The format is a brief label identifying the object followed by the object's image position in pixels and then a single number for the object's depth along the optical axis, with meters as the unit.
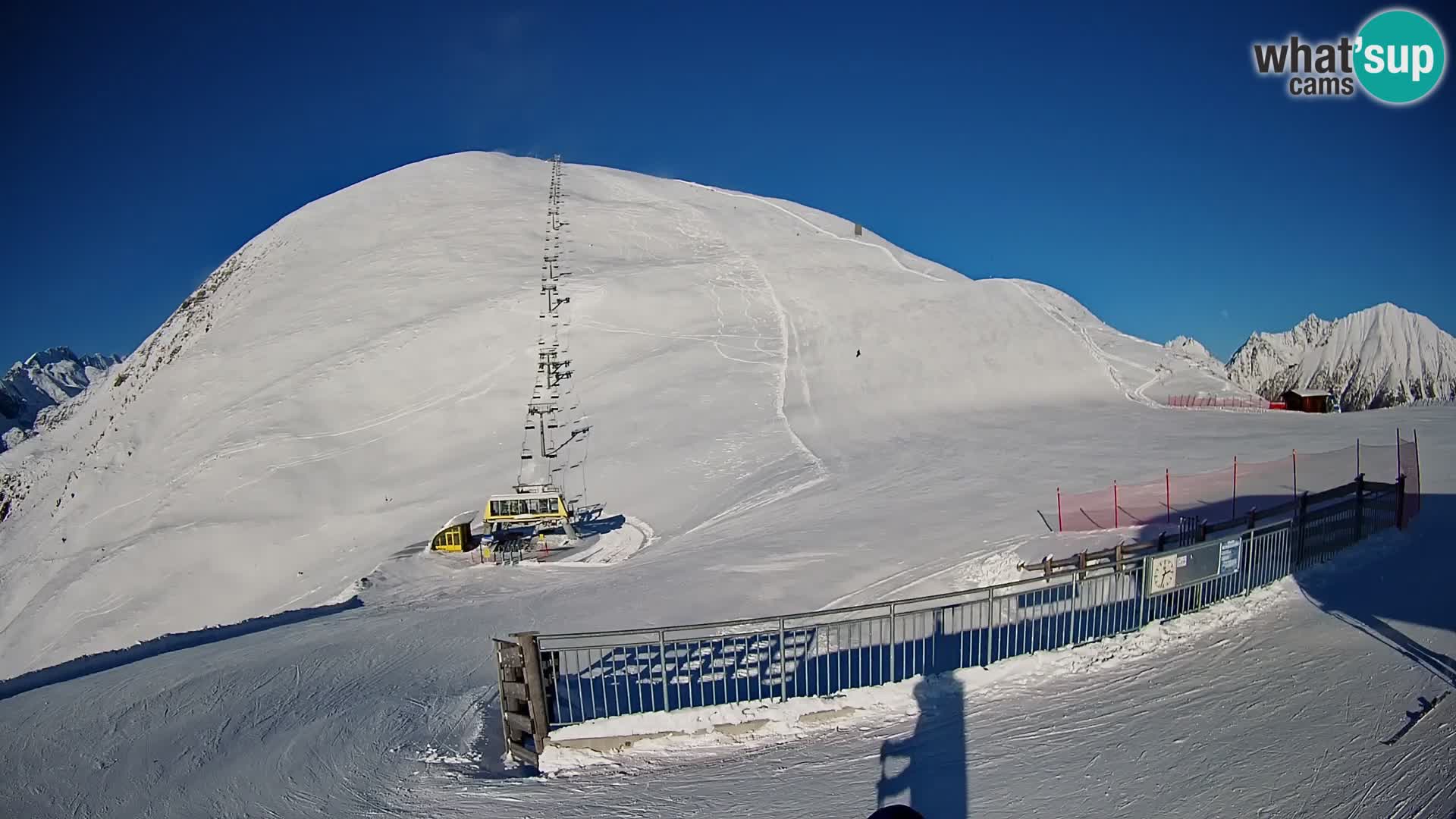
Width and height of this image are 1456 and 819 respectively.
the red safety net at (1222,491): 19.66
